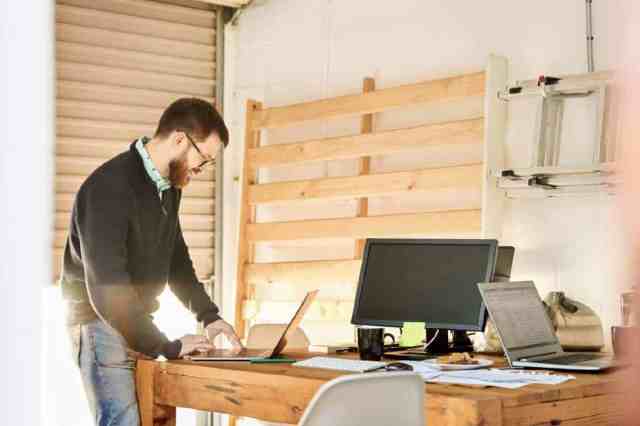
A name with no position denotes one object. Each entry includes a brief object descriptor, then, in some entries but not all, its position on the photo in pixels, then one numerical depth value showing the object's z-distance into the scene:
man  2.94
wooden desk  2.11
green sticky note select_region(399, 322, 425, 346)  3.21
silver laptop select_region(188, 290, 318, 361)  3.08
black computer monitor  3.15
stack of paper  2.34
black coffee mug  3.06
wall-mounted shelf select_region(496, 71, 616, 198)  3.75
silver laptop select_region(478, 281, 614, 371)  2.71
